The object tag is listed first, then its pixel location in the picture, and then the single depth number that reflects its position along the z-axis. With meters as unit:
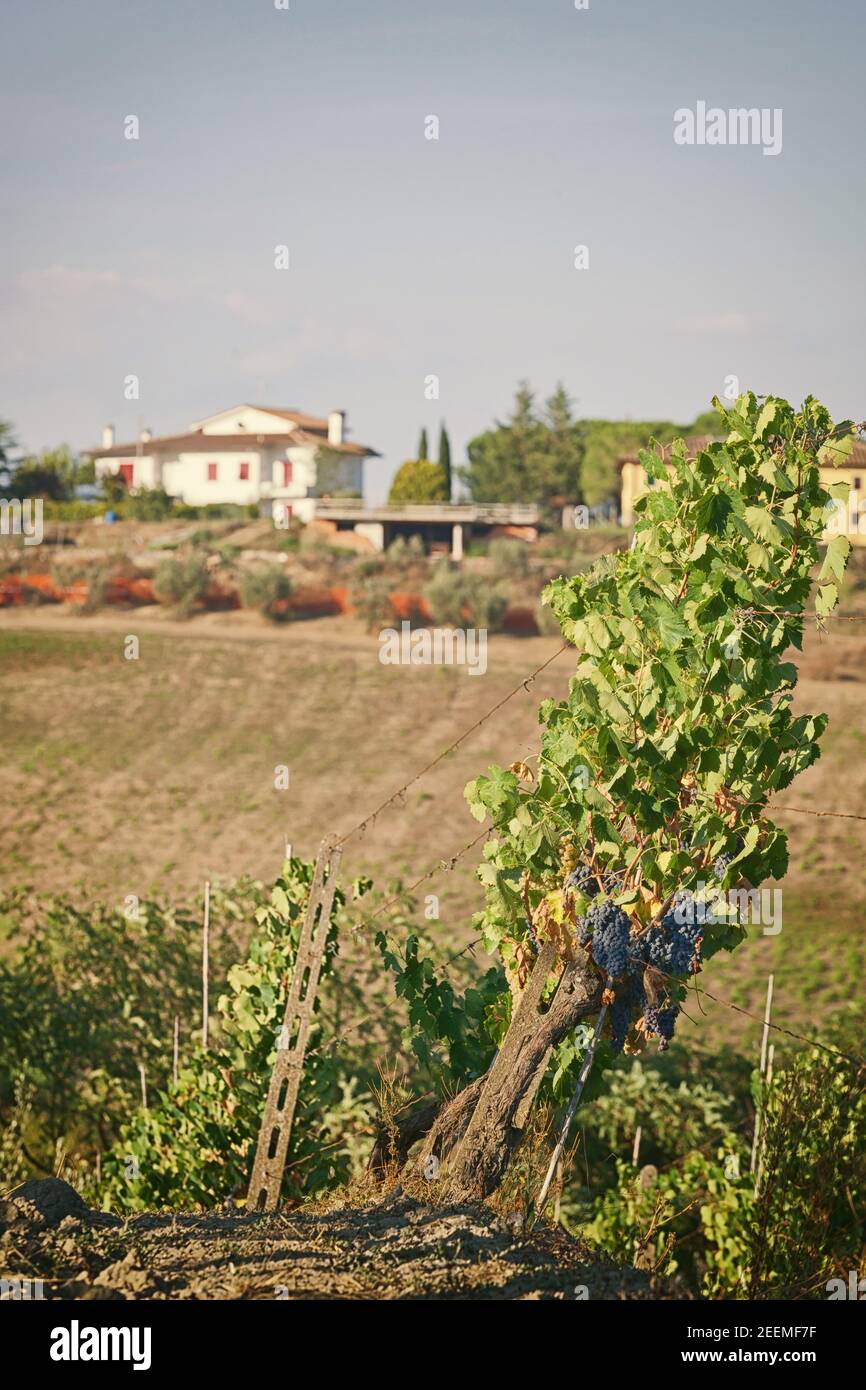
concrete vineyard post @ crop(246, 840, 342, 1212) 7.95
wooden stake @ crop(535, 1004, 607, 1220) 6.82
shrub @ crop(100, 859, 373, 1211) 9.20
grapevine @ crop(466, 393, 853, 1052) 6.74
